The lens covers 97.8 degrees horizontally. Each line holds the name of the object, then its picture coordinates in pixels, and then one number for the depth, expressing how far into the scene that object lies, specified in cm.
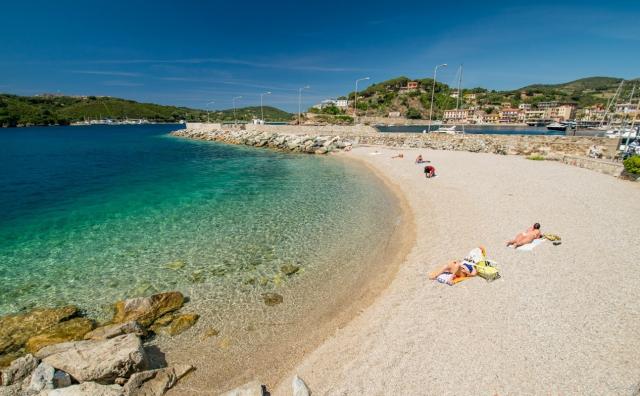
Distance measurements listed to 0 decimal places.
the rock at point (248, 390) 482
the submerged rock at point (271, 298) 815
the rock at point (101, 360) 509
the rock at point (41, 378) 471
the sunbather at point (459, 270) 805
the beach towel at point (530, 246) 937
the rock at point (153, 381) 507
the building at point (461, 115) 15077
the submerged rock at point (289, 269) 972
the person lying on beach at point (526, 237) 966
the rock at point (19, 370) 502
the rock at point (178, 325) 707
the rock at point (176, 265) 1005
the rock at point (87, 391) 444
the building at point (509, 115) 15400
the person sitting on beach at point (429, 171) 2125
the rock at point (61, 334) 655
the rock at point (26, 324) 670
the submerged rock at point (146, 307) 740
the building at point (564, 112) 14238
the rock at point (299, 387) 488
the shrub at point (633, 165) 1789
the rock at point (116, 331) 657
